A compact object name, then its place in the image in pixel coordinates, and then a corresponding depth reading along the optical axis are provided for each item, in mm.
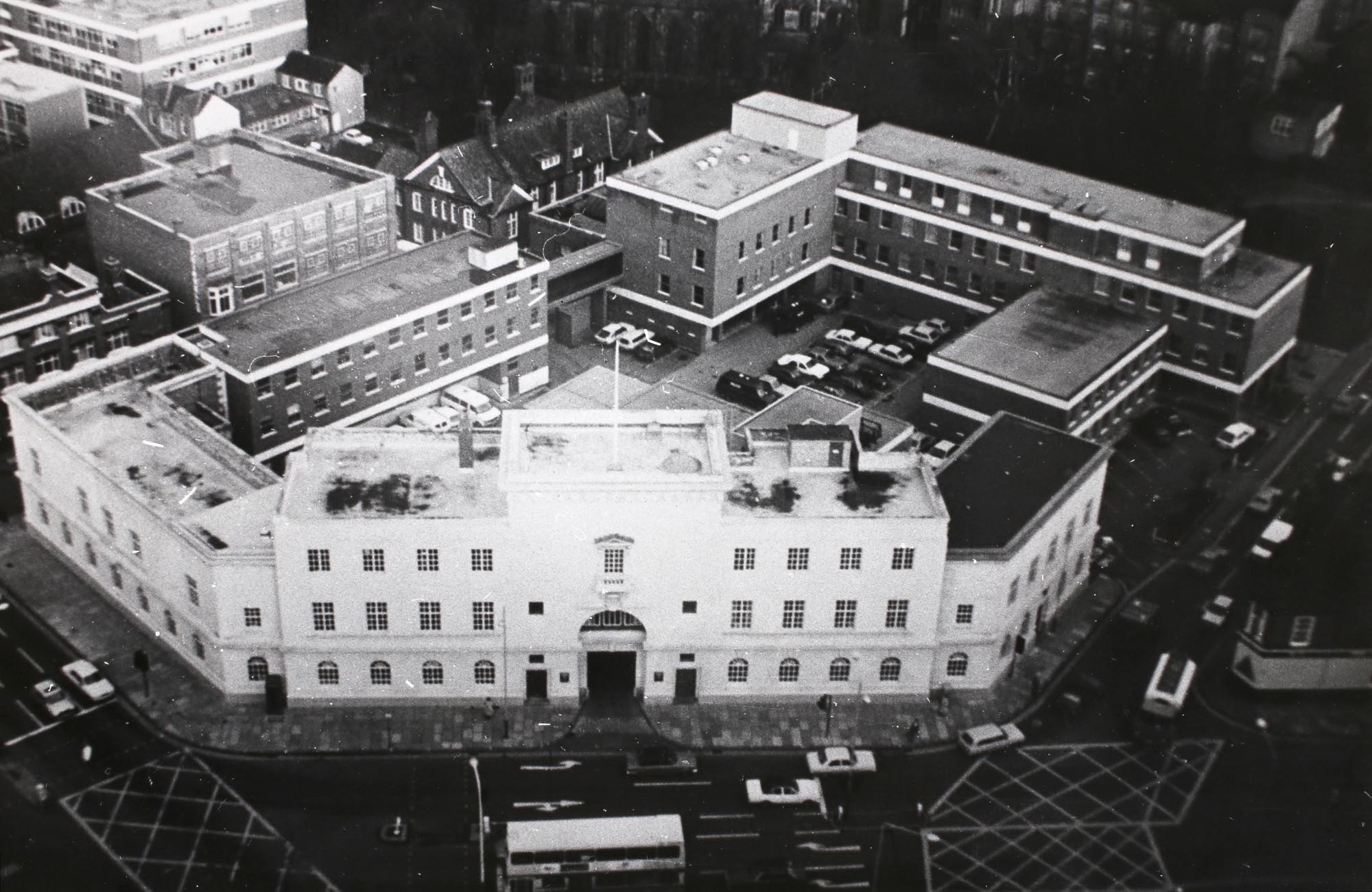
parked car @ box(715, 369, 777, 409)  110000
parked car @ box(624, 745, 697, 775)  78750
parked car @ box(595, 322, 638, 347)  117562
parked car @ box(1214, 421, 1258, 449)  108375
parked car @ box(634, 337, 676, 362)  116750
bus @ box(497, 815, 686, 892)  70562
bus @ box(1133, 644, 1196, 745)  83125
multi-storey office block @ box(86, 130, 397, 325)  106750
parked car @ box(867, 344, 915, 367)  115812
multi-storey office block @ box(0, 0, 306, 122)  138000
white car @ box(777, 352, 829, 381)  113312
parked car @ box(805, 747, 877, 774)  79125
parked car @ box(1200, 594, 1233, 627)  91688
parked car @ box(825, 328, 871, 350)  117250
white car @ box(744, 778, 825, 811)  77000
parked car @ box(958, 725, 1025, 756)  80875
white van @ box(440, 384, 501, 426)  102375
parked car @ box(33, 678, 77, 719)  80938
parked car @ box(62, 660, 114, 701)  82000
